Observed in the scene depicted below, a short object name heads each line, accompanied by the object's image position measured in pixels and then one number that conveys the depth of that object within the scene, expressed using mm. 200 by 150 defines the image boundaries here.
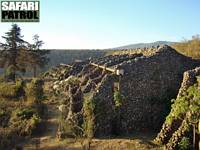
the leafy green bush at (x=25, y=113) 10039
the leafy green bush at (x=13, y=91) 12423
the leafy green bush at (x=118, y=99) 8767
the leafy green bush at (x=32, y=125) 9240
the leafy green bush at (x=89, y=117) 8194
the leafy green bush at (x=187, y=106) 7115
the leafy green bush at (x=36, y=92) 10938
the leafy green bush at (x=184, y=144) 7519
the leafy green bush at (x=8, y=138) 8495
